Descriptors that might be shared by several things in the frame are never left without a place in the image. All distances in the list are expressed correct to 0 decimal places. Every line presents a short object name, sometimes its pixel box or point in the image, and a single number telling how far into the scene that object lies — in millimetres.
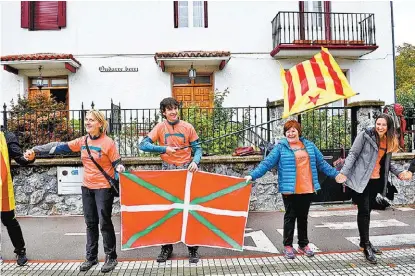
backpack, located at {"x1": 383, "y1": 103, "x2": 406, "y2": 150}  4911
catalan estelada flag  4734
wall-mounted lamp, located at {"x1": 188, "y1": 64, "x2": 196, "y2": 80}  13260
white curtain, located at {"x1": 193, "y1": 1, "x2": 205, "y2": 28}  13852
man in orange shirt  4754
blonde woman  4457
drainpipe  14391
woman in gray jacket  4684
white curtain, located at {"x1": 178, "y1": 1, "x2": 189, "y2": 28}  13812
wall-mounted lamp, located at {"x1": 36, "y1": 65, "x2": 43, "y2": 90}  13078
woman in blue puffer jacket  4730
